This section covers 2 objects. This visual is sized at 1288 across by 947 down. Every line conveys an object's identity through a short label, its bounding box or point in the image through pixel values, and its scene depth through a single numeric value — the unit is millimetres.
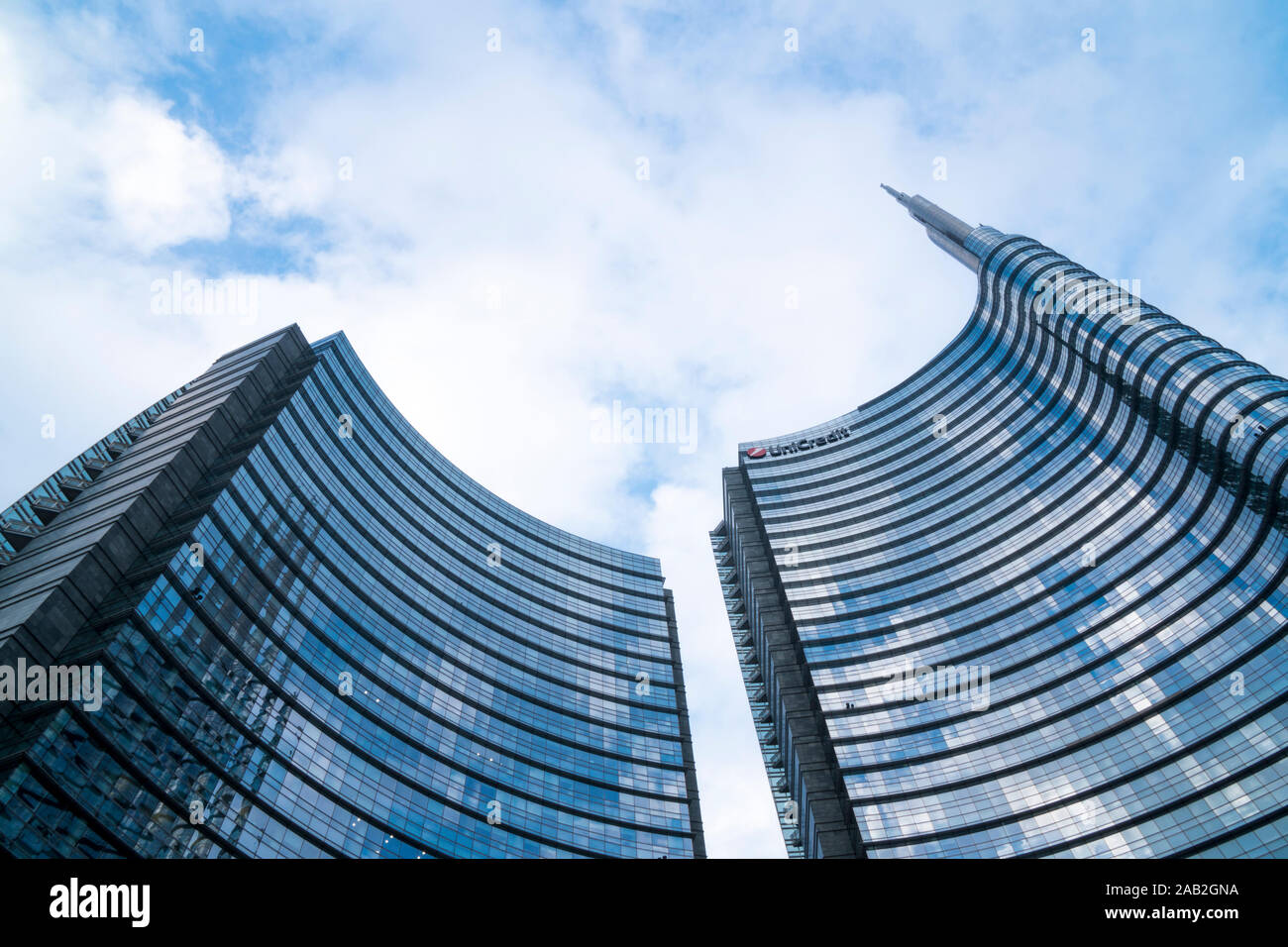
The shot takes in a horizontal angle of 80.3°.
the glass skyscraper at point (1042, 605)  60281
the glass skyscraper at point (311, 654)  37844
